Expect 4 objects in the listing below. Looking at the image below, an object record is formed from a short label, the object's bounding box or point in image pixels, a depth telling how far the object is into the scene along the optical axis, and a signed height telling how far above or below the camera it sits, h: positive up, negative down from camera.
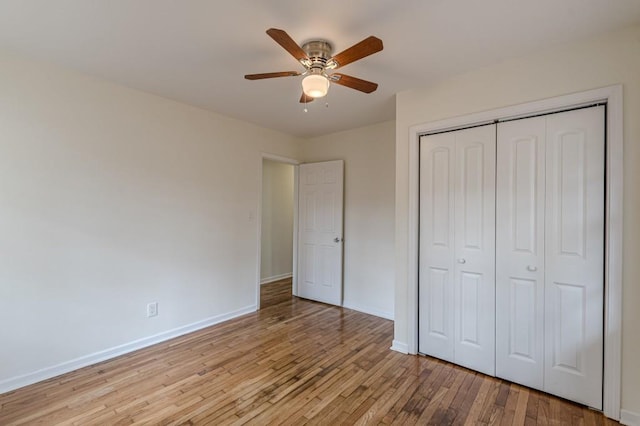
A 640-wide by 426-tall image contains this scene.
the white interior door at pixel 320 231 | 4.23 -0.26
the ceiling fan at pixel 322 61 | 1.64 +0.92
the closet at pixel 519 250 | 2.02 -0.27
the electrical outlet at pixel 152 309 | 2.97 -0.98
